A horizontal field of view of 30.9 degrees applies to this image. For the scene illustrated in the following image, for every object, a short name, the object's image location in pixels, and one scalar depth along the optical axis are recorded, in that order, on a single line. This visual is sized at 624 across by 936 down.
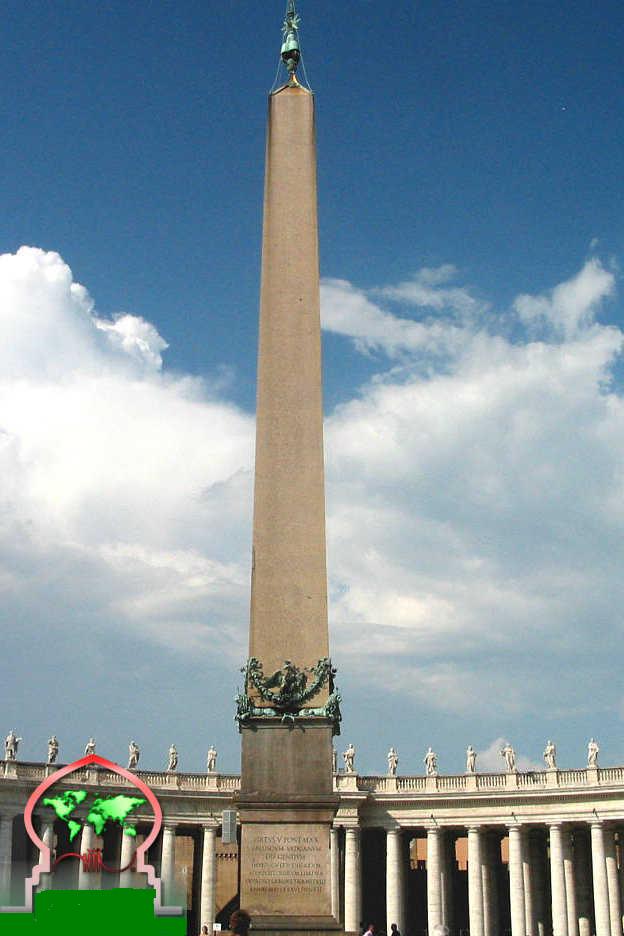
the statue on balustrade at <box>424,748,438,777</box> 61.91
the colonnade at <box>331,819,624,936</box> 56.66
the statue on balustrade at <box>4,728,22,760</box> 56.75
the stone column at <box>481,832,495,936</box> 59.31
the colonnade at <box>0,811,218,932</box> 53.62
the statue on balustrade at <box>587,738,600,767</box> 57.88
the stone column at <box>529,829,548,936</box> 63.19
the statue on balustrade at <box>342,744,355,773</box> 62.46
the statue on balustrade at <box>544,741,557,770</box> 59.12
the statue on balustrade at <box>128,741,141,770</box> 60.03
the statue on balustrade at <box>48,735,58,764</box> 57.34
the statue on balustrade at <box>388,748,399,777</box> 62.94
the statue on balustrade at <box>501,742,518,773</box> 60.09
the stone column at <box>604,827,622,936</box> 56.24
